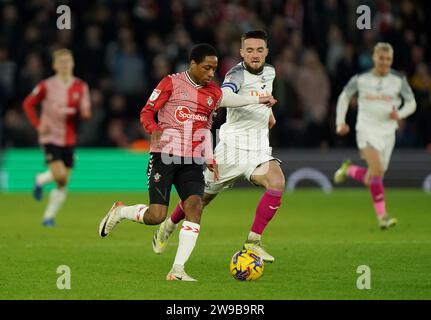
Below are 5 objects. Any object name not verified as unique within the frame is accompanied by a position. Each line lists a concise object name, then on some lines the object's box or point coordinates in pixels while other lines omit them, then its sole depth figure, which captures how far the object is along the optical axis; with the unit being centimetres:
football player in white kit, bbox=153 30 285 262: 1125
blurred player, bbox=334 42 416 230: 1517
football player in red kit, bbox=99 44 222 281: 1009
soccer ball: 989
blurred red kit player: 1565
